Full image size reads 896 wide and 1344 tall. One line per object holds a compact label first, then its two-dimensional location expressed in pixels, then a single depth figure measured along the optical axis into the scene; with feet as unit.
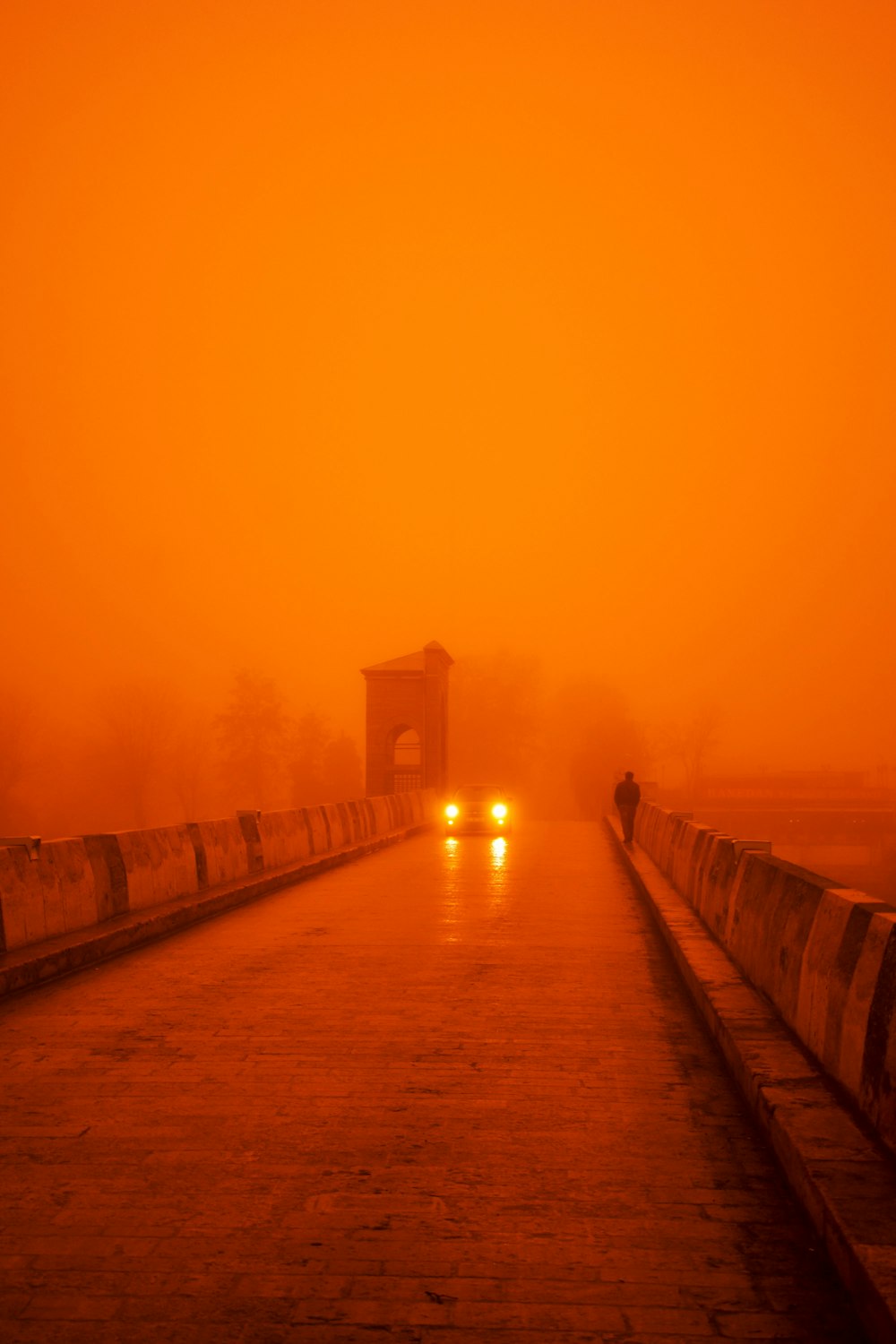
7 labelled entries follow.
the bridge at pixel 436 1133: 12.07
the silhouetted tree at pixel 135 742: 312.29
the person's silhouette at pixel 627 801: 77.71
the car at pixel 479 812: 104.63
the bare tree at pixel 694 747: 380.17
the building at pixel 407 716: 172.35
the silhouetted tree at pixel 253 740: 322.14
